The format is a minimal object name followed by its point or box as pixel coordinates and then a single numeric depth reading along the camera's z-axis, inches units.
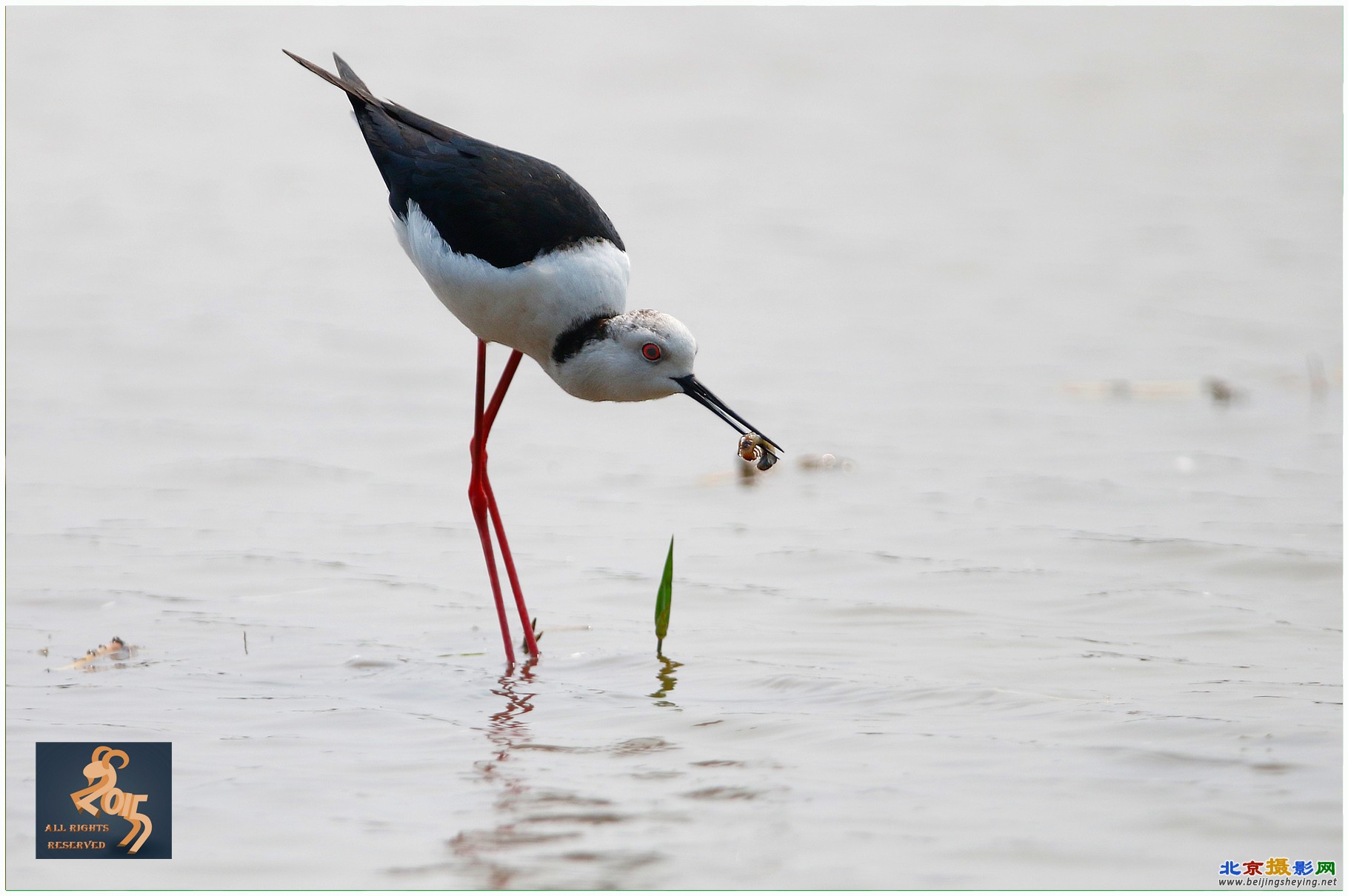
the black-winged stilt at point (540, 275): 393.7
